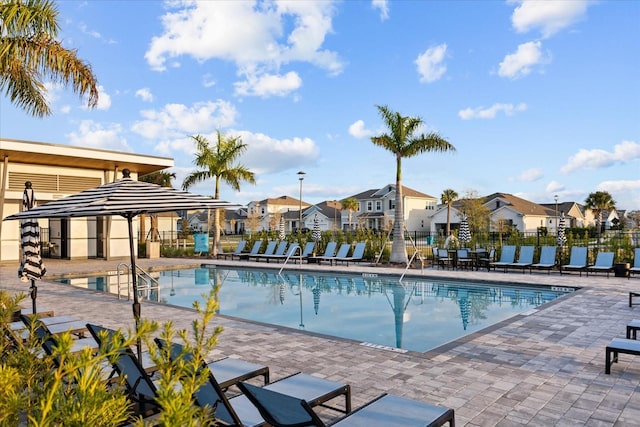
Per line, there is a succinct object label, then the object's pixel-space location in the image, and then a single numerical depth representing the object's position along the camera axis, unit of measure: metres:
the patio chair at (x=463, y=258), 17.35
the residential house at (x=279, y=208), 73.19
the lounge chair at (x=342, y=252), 19.58
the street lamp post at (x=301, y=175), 28.47
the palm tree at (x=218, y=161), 24.89
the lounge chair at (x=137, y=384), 3.53
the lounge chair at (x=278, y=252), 21.16
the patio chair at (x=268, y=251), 21.67
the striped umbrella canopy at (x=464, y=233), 19.66
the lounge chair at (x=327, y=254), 19.71
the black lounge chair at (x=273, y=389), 3.04
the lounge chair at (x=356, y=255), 19.29
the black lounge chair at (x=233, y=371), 4.32
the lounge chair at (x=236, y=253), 23.39
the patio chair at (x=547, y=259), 15.59
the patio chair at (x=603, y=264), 14.29
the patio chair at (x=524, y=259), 15.88
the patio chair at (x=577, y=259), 14.95
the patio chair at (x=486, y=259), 16.68
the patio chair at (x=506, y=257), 16.45
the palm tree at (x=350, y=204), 61.72
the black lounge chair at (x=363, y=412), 2.88
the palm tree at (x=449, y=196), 51.22
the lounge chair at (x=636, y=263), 13.65
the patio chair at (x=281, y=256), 20.80
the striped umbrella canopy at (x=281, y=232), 24.29
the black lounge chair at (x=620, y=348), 5.07
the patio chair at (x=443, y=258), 17.89
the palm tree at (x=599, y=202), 53.28
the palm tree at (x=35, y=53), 8.34
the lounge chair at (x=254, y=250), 22.24
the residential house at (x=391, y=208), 59.34
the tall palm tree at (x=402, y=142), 18.47
